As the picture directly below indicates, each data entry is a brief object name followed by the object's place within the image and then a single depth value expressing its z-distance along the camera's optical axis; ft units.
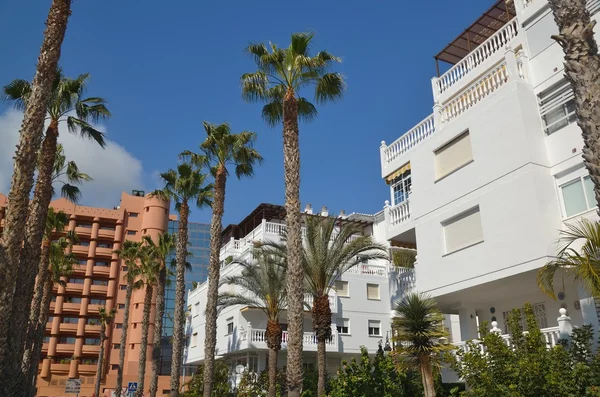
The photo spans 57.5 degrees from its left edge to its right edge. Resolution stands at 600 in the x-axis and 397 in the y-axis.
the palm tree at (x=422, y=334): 57.47
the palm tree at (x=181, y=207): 96.37
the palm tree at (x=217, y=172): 85.97
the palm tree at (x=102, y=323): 180.03
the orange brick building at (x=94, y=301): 206.28
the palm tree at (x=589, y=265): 38.91
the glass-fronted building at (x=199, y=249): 443.32
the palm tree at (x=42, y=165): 53.06
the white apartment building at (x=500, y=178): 54.49
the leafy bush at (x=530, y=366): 42.16
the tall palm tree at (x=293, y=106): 56.08
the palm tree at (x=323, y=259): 76.23
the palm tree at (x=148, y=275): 134.41
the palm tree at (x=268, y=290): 98.17
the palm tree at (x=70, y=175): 87.15
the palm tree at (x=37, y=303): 84.11
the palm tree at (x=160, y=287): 121.60
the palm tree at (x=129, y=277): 154.20
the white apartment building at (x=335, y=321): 115.55
